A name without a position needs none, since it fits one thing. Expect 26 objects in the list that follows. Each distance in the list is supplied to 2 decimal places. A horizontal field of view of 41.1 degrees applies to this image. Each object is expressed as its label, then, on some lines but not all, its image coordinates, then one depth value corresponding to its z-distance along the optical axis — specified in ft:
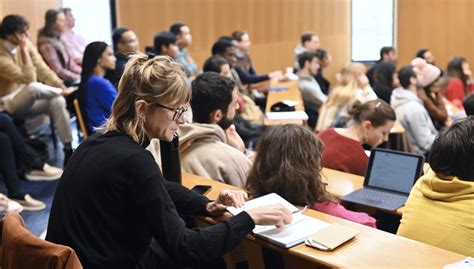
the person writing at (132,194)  6.51
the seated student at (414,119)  17.75
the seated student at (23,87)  18.71
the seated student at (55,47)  22.39
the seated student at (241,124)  19.08
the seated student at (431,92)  19.83
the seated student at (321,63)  27.14
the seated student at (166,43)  22.16
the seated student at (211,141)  10.77
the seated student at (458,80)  24.66
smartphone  9.47
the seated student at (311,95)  23.70
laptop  10.71
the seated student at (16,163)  16.43
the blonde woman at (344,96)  18.03
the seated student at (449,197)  7.54
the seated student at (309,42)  31.58
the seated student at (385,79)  21.27
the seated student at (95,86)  16.46
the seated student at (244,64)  26.21
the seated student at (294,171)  8.63
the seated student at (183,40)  25.41
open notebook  7.27
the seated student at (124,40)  18.88
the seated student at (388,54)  30.58
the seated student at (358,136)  12.59
